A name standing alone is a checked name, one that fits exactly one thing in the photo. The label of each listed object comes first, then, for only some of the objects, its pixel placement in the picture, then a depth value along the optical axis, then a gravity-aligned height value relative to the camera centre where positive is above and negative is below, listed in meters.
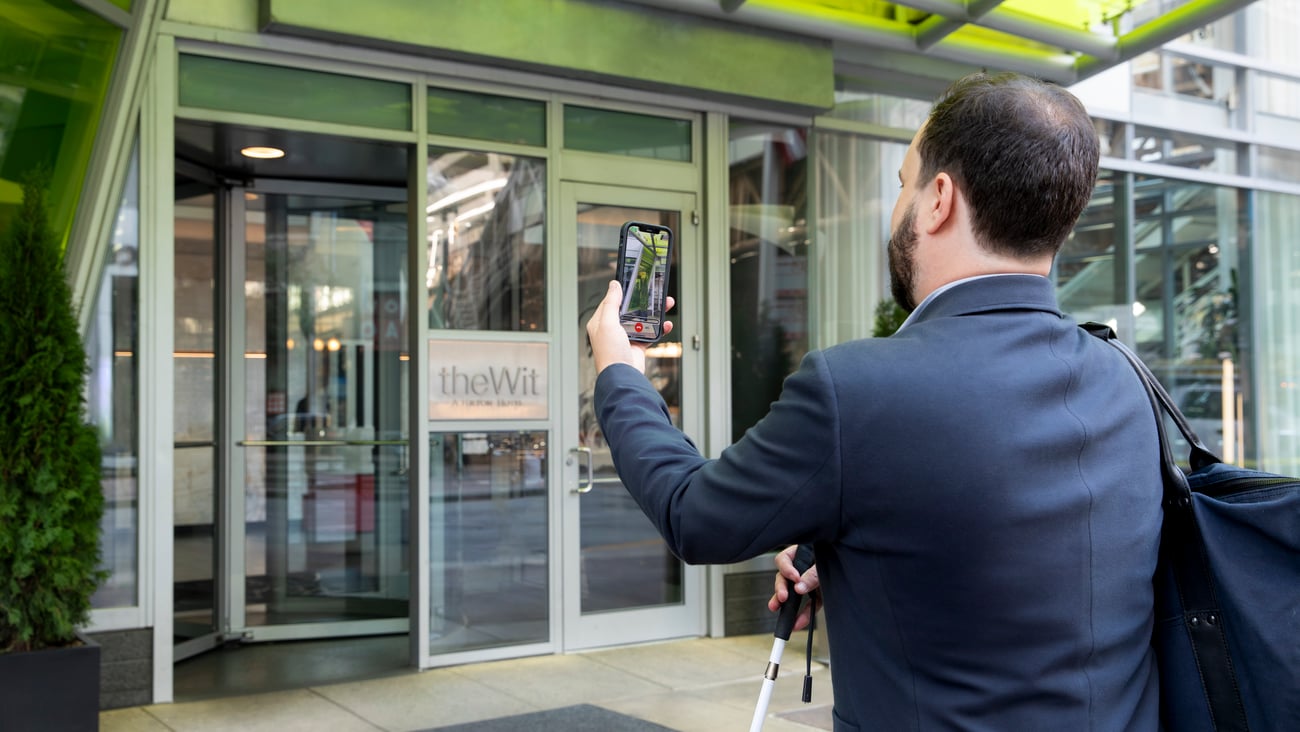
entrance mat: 4.98 -1.53
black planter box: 4.18 -1.15
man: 1.14 -0.11
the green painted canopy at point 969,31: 6.36 +2.02
